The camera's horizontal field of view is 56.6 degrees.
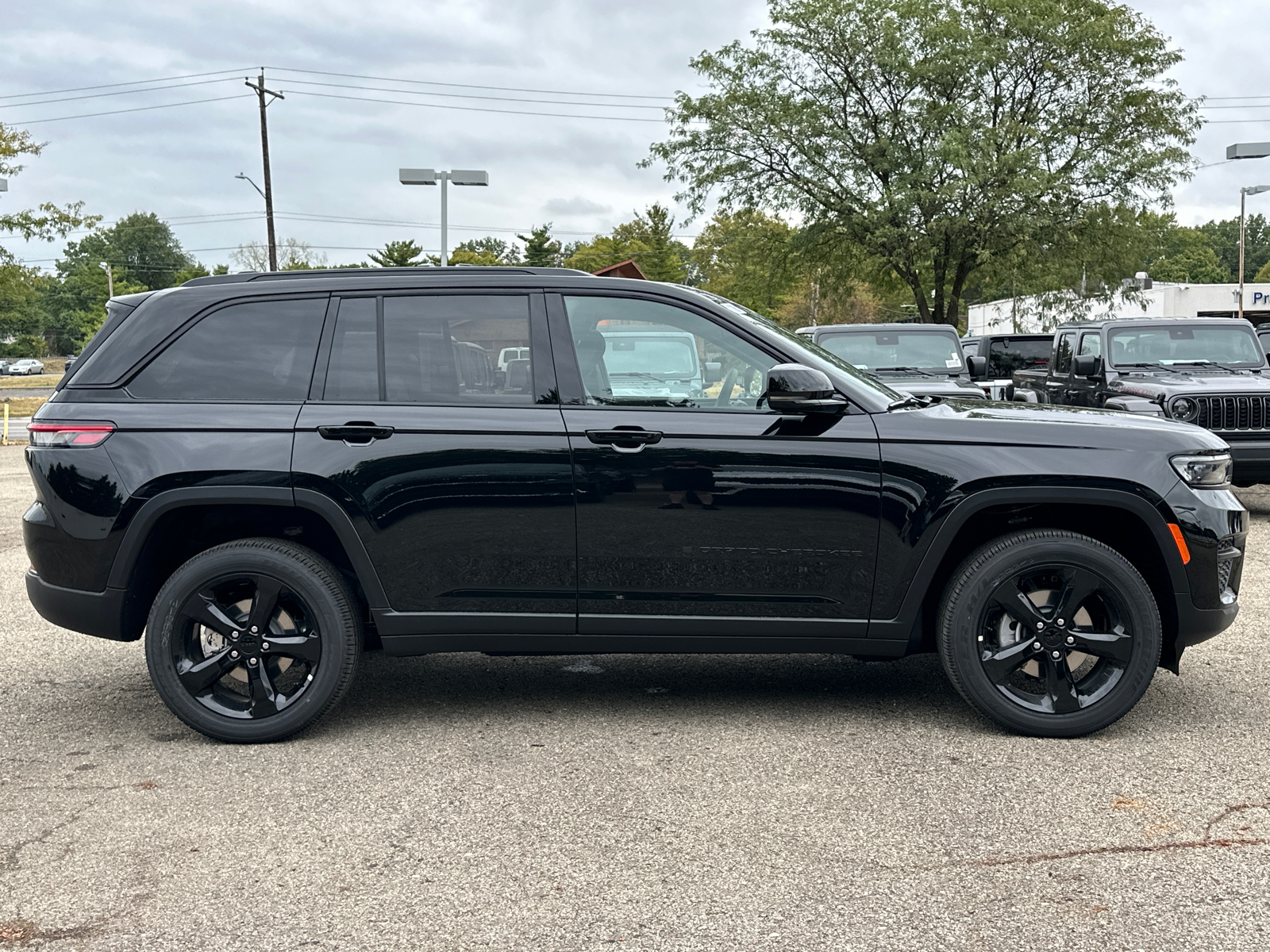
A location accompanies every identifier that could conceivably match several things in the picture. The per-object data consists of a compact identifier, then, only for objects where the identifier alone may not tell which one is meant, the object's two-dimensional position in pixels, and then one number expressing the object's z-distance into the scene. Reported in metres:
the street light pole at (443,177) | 22.33
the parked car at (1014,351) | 21.30
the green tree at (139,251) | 129.62
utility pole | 40.06
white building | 54.05
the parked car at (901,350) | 12.37
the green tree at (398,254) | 58.05
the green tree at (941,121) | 28.03
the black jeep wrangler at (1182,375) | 10.12
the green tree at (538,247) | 71.12
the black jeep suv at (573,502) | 4.50
